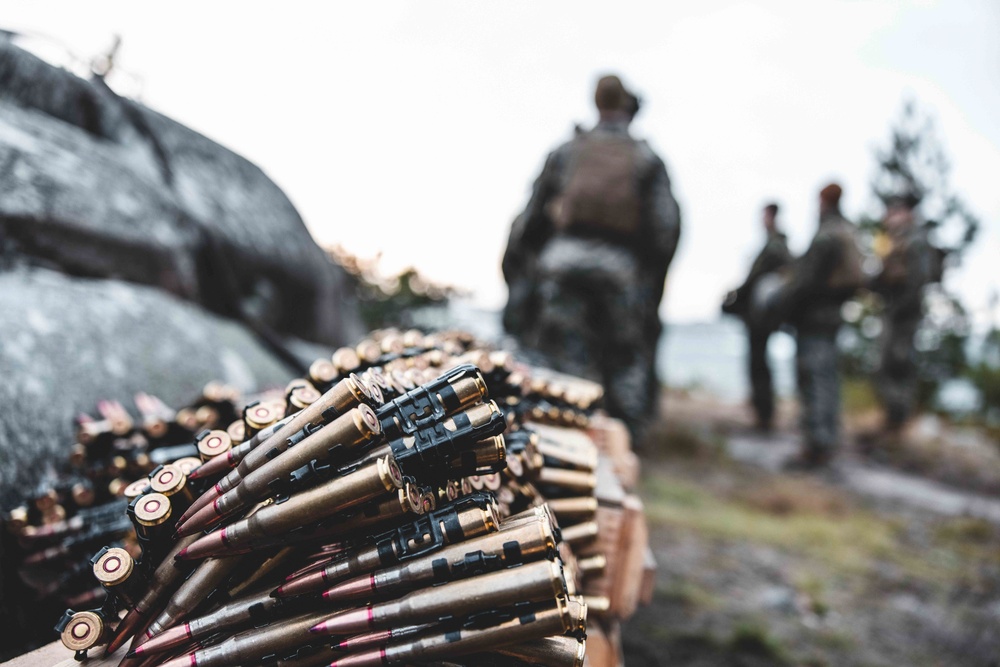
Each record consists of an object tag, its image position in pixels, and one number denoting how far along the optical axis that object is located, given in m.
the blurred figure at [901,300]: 8.77
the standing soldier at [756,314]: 8.92
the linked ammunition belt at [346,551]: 1.08
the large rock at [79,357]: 2.00
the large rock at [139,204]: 2.68
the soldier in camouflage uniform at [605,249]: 5.32
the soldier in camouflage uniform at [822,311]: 7.07
